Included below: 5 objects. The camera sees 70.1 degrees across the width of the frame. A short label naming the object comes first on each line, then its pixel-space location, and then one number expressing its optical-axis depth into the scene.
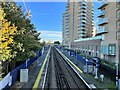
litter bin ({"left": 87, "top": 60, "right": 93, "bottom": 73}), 10.26
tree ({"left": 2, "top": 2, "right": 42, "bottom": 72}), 8.16
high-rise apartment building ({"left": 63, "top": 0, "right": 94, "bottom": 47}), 40.90
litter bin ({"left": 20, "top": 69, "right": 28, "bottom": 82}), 7.93
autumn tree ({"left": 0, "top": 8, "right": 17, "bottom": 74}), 6.80
